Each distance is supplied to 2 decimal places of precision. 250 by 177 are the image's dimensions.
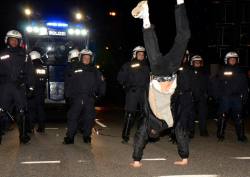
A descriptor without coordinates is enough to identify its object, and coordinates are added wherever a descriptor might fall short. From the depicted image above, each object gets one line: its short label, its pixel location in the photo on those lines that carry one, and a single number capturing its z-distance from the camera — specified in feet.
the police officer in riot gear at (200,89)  35.19
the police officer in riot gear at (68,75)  31.53
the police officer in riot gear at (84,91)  31.19
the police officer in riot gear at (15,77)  29.55
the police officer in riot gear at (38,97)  36.60
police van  55.98
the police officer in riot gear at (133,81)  31.37
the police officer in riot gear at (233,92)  32.99
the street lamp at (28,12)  58.44
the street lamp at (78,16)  59.82
